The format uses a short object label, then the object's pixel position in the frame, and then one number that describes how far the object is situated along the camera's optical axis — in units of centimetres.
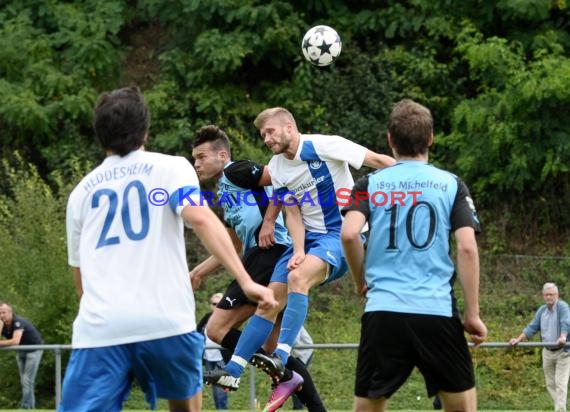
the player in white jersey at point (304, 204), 764
